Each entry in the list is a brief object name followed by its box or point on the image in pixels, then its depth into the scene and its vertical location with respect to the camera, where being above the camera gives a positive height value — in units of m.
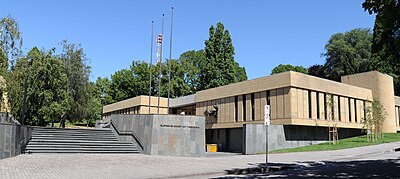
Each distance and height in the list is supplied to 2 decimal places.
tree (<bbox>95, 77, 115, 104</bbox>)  80.44 +7.89
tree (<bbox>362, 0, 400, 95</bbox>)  9.68 +2.76
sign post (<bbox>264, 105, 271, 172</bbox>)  14.97 +0.21
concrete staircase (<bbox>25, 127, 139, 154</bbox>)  19.69 -1.32
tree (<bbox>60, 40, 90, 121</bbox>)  38.75 +4.68
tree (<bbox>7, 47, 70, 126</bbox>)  32.78 +2.75
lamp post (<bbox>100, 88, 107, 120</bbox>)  81.62 +5.87
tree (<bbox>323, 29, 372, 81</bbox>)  60.59 +11.95
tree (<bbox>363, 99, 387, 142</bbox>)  30.78 +0.21
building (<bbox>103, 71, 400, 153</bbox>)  29.41 +1.32
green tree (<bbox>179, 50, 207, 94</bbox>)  67.81 +10.23
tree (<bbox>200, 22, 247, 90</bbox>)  58.12 +10.12
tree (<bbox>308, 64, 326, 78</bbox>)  67.19 +9.85
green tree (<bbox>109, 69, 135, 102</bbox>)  67.06 +6.53
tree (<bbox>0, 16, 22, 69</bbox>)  20.56 +4.81
